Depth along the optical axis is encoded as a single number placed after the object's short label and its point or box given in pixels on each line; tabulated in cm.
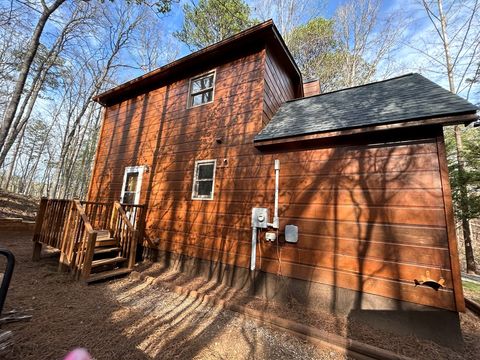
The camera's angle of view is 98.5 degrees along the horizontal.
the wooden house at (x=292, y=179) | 300
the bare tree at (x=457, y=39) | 879
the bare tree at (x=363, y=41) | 1195
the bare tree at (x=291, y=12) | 1164
